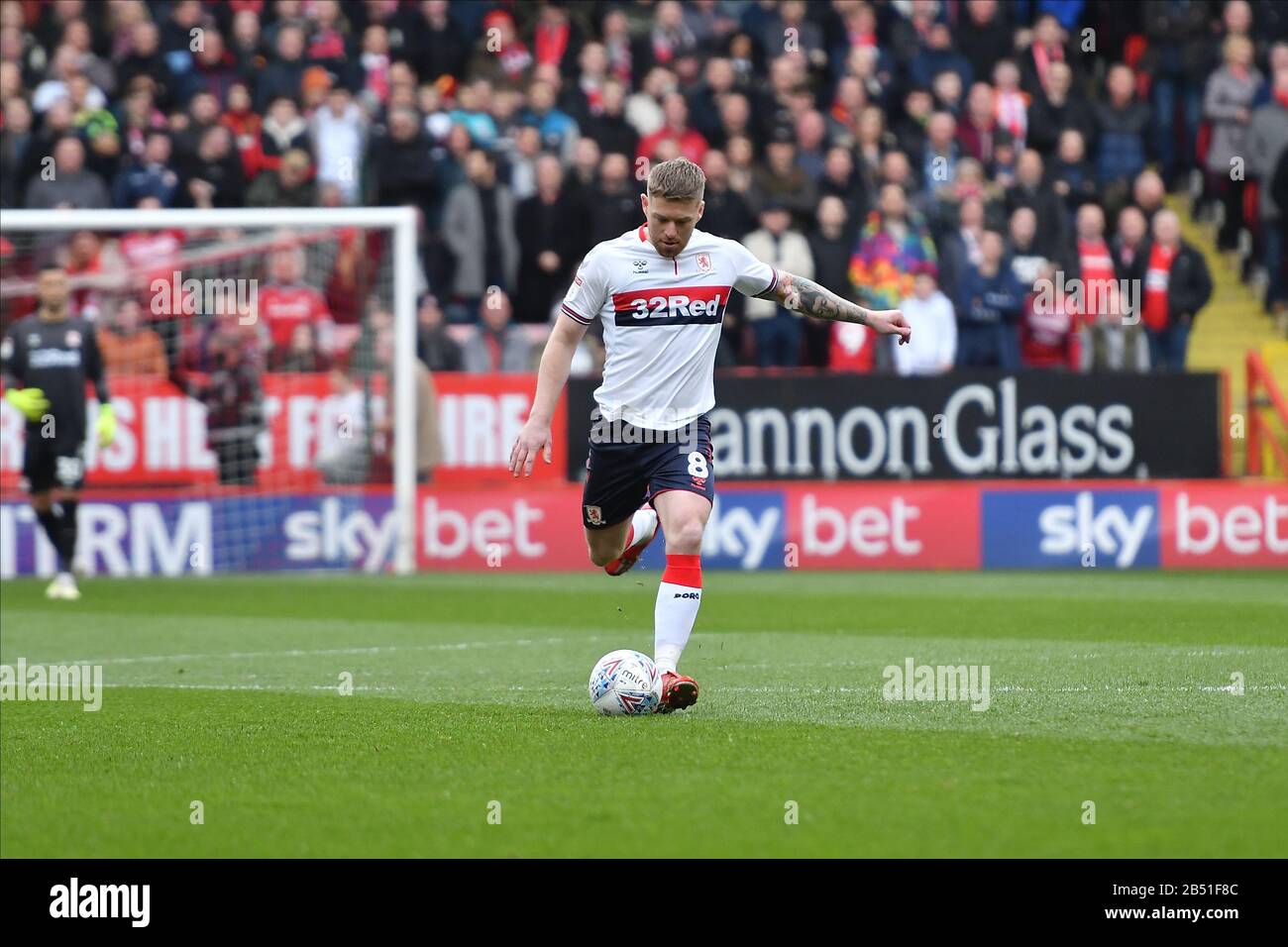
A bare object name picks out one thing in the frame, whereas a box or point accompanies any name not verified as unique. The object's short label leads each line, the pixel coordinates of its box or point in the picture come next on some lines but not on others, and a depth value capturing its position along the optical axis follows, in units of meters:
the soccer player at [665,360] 8.29
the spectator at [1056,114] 21.08
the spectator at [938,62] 21.61
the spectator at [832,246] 18.89
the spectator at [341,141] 19.83
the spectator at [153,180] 19.44
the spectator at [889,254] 18.80
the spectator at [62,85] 20.08
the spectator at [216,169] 19.61
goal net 18.38
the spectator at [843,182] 19.73
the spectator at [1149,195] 19.69
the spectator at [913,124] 20.53
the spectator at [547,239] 19.17
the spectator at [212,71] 20.70
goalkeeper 15.99
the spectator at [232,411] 18.38
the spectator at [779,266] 18.84
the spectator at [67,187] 19.30
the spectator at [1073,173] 20.23
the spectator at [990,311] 19.08
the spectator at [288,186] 19.58
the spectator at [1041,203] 19.42
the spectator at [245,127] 19.88
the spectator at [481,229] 19.45
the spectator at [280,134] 19.77
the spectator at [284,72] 20.50
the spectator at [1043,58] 21.36
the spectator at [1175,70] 22.05
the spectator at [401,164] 19.69
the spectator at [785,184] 19.56
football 8.06
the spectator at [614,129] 19.95
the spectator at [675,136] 19.72
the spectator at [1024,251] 19.14
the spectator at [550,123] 20.27
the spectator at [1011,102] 21.07
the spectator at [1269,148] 20.66
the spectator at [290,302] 18.95
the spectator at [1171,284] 19.42
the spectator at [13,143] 19.70
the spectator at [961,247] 19.17
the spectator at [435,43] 21.20
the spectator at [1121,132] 21.16
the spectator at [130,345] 19.02
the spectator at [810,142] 20.25
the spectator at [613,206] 19.00
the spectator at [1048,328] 19.22
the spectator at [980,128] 20.67
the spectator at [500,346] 18.92
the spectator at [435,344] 19.14
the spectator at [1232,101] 21.03
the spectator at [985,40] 21.88
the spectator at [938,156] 20.16
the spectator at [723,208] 19.05
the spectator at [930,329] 18.80
